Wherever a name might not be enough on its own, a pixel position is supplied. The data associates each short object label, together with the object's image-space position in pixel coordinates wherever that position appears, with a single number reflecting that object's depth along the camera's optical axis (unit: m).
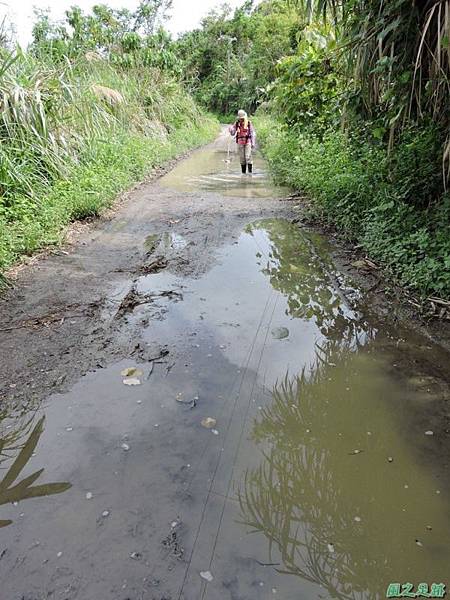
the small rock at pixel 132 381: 3.13
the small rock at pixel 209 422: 2.74
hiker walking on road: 11.24
